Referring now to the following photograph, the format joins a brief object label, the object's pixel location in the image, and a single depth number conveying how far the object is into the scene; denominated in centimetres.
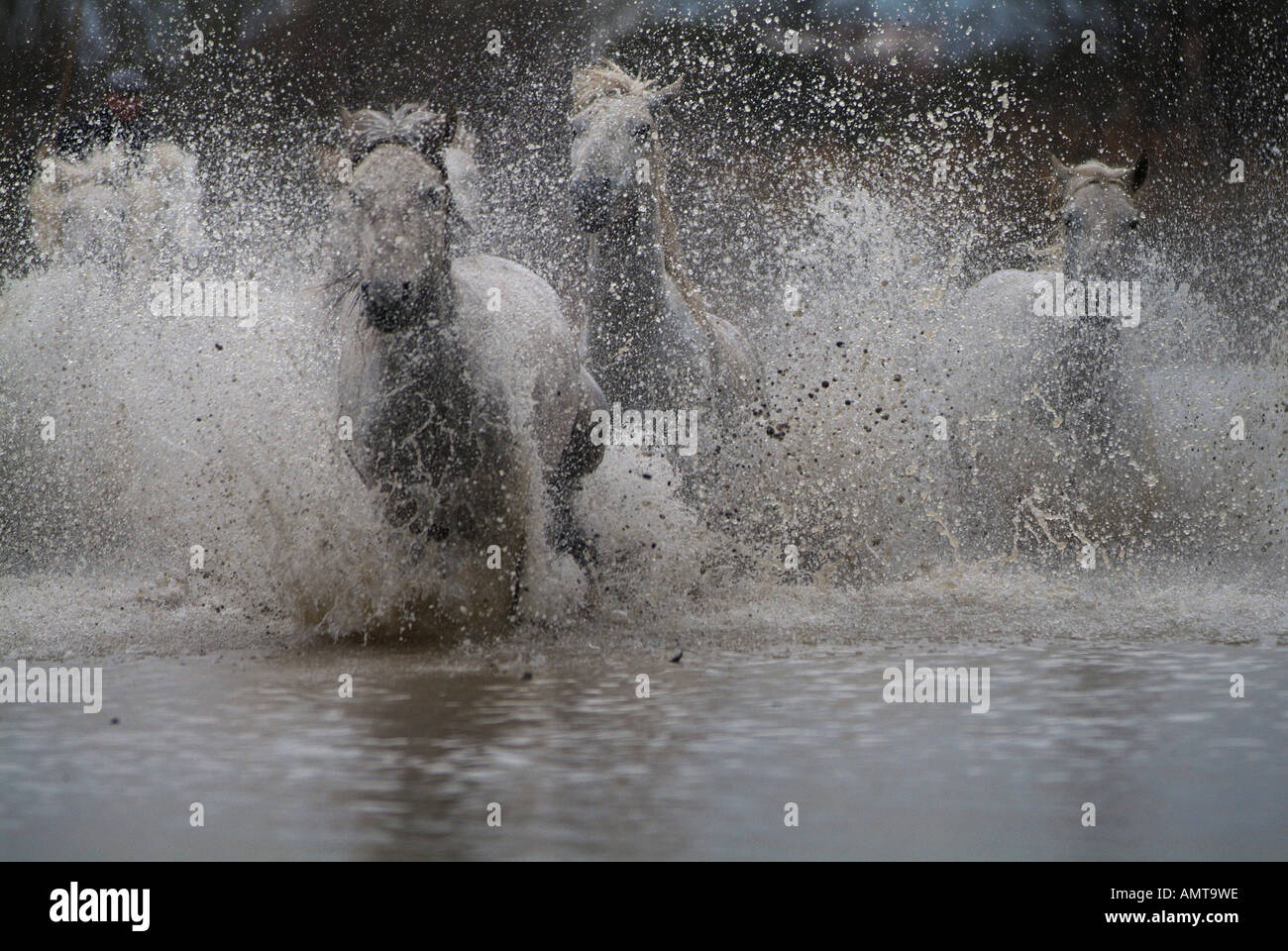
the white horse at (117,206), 947
